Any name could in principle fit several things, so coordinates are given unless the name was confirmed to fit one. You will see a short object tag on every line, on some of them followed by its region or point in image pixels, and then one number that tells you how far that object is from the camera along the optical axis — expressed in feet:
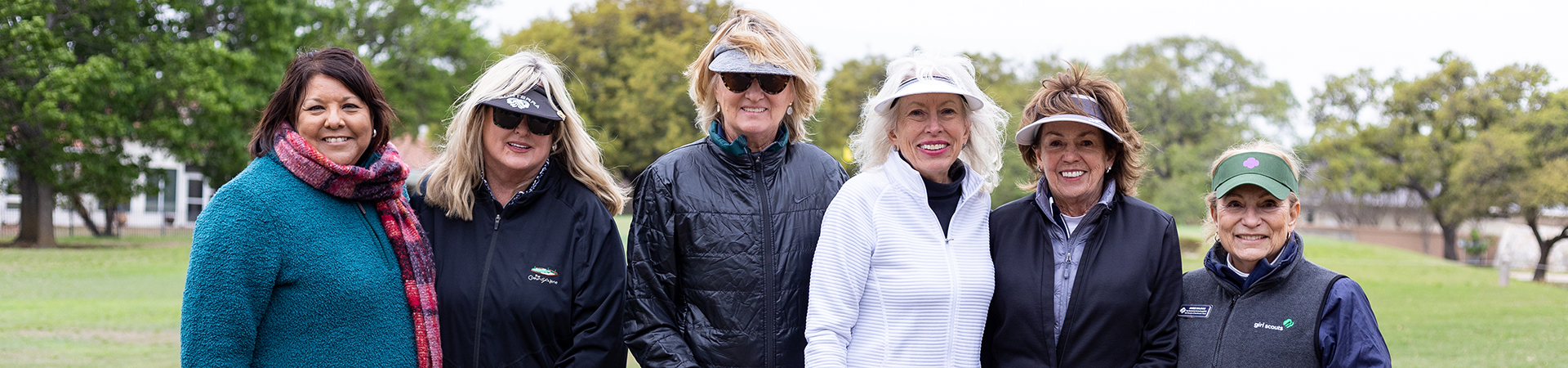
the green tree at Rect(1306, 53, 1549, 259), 112.16
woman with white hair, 9.55
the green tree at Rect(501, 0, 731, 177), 106.42
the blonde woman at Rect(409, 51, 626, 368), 10.66
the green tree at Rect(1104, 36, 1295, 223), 127.40
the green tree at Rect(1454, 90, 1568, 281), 99.35
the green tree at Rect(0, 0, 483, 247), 71.82
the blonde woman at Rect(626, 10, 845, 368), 10.25
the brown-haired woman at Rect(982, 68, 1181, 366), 9.98
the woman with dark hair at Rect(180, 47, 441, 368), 8.42
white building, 133.08
